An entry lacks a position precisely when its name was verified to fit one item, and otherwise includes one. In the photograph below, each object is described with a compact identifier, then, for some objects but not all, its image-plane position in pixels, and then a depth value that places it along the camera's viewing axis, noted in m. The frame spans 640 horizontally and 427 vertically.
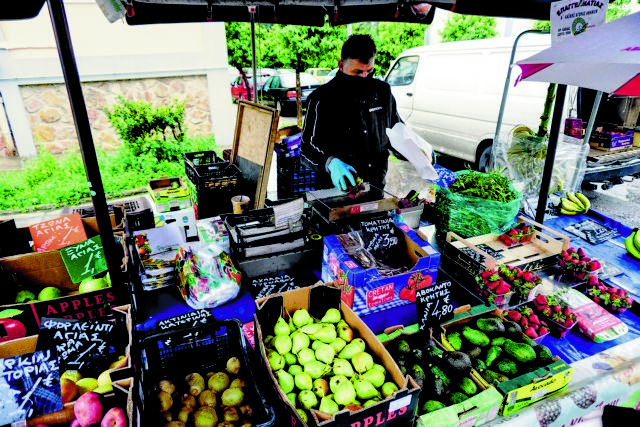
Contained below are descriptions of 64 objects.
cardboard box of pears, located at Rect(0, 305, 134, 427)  1.51
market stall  1.74
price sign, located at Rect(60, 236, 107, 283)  2.38
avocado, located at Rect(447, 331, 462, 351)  2.09
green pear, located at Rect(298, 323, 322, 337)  2.01
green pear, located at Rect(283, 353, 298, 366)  1.90
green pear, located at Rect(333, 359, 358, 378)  1.82
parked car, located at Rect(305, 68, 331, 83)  18.05
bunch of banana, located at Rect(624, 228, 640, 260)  3.03
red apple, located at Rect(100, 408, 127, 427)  1.47
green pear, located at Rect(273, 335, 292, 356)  1.93
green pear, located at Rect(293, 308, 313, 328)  2.08
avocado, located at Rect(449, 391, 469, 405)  1.78
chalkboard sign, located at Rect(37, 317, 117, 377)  1.78
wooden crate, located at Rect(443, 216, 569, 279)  2.62
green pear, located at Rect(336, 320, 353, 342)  1.99
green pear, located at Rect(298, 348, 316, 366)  1.88
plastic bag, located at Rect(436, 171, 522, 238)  2.98
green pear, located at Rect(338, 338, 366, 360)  1.90
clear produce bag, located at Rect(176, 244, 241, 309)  2.45
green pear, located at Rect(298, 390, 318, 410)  1.70
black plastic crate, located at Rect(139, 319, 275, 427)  1.83
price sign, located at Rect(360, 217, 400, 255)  2.51
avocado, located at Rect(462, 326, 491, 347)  2.13
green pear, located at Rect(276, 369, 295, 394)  1.75
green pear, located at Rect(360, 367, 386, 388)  1.75
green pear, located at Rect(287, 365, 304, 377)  1.84
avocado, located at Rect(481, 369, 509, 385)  1.88
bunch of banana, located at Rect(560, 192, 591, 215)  3.89
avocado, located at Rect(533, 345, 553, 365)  2.00
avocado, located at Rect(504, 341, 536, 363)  1.99
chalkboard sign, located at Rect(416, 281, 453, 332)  2.11
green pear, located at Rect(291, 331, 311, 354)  1.93
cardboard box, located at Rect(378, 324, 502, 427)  1.69
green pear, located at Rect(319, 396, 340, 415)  1.65
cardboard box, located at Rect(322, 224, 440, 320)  2.15
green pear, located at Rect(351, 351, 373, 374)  1.82
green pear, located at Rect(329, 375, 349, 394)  1.76
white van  6.76
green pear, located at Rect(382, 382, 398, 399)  1.70
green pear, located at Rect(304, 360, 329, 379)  1.83
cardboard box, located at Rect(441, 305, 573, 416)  1.81
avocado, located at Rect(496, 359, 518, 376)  1.95
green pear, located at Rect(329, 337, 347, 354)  1.94
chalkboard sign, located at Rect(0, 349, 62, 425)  1.48
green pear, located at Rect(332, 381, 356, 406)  1.69
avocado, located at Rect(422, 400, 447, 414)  1.77
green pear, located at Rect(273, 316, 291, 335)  2.02
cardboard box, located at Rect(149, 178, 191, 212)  3.90
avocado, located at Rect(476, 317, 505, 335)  2.19
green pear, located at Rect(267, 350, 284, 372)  1.84
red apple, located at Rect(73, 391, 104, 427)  1.51
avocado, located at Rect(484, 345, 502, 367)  2.03
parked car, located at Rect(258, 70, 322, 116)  13.84
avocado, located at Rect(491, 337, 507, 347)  2.12
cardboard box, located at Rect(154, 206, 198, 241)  3.80
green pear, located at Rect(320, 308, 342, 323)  2.11
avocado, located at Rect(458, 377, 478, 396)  1.82
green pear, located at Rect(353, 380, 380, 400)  1.70
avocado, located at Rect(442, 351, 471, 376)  1.90
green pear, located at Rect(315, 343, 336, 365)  1.88
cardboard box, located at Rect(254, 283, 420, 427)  1.51
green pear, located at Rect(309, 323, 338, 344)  1.98
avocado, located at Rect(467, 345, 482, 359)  2.05
